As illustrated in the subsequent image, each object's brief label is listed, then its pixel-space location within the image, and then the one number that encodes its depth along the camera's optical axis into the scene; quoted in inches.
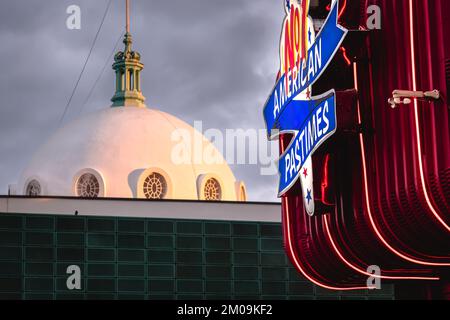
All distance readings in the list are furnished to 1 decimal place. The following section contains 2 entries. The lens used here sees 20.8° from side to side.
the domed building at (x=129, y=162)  2556.6
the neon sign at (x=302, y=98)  1021.8
